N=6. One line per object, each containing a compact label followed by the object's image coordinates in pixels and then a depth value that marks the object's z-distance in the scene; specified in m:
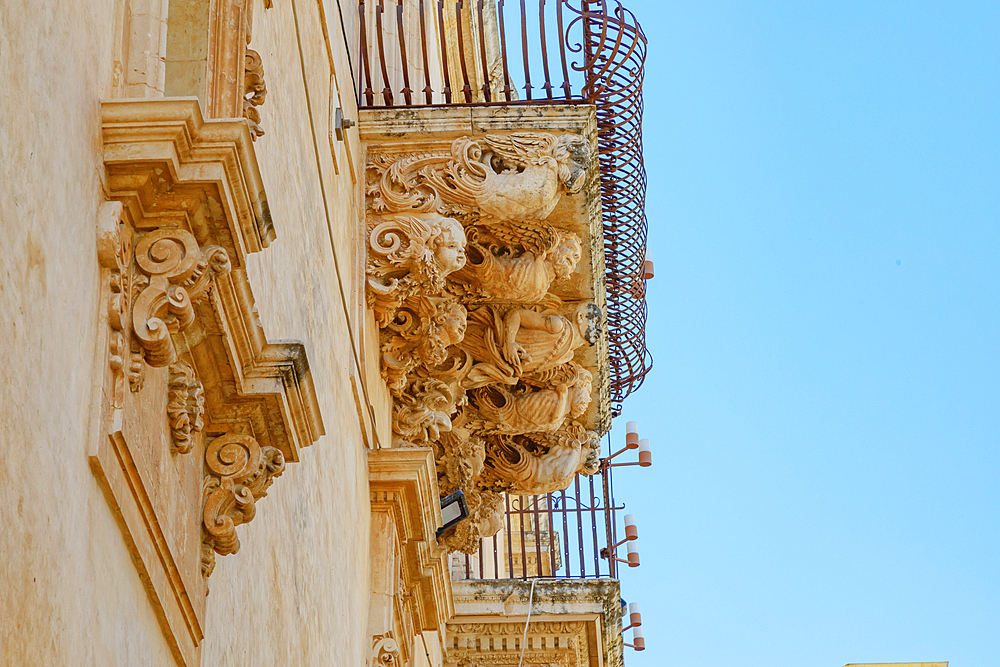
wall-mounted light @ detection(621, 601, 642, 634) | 15.18
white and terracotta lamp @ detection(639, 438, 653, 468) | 13.67
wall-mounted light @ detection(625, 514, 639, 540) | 13.47
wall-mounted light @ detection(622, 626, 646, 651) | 15.23
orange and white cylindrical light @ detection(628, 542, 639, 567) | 13.24
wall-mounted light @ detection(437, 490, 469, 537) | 8.92
